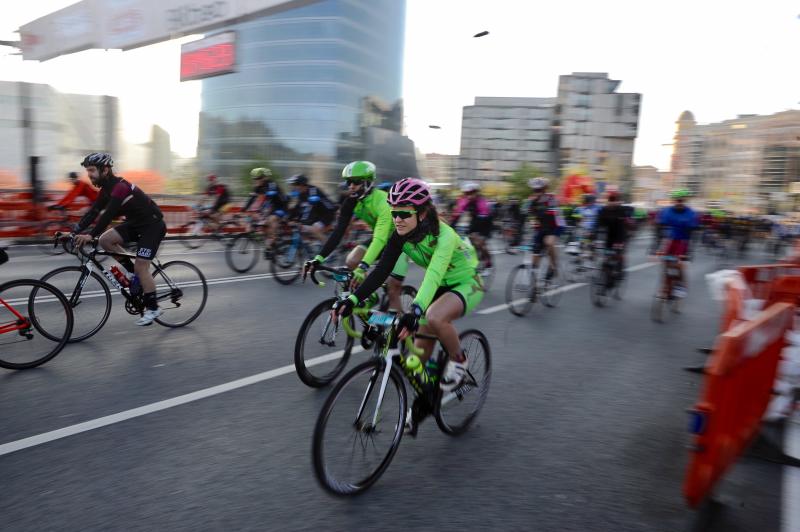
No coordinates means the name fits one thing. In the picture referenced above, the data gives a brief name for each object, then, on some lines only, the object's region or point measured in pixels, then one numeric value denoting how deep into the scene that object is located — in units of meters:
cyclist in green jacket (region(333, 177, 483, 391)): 3.70
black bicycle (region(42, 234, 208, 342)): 5.95
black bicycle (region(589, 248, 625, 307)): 10.09
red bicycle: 5.16
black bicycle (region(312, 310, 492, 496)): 3.08
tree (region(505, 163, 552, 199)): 126.56
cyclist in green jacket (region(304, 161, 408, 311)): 5.77
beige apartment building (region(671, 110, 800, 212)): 145.75
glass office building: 81.25
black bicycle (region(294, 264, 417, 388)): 4.97
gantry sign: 15.50
